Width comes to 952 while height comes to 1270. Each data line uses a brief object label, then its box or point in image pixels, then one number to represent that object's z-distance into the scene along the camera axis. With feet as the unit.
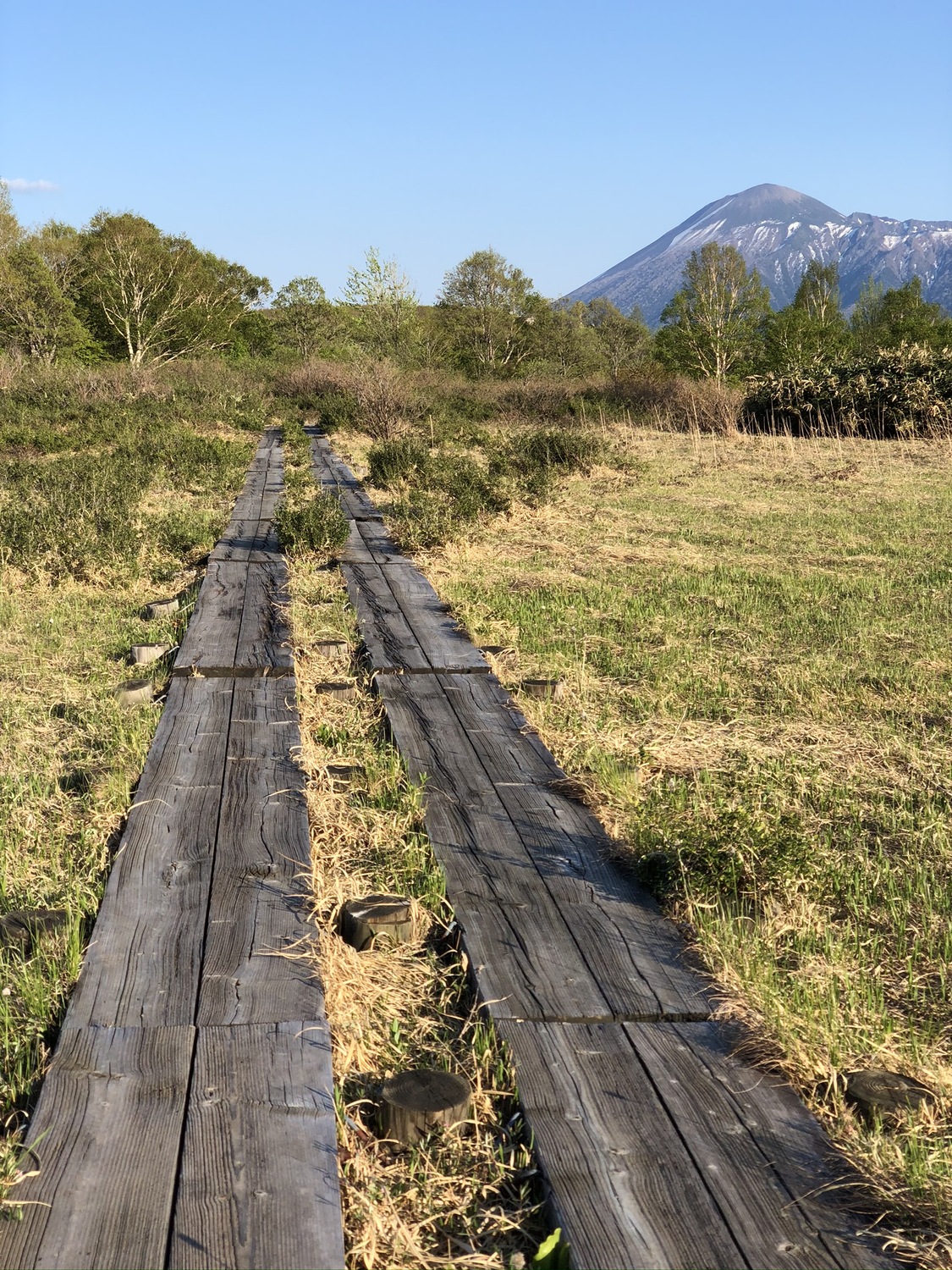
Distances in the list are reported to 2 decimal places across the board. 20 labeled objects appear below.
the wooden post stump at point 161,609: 22.35
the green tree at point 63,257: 154.20
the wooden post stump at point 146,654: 18.74
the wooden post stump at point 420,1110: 6.92
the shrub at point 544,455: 44.06
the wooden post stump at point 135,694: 15.99
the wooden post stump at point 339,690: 16.31
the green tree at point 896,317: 119.24
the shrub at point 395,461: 39.88
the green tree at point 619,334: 206.59
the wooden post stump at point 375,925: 9.27
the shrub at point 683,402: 69.72
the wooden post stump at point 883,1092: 7.06
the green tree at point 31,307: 134.82
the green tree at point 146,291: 152.05
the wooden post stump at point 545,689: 16.58
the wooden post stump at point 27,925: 9.11
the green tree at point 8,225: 145.79
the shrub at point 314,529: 27.61
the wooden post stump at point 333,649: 18.74
